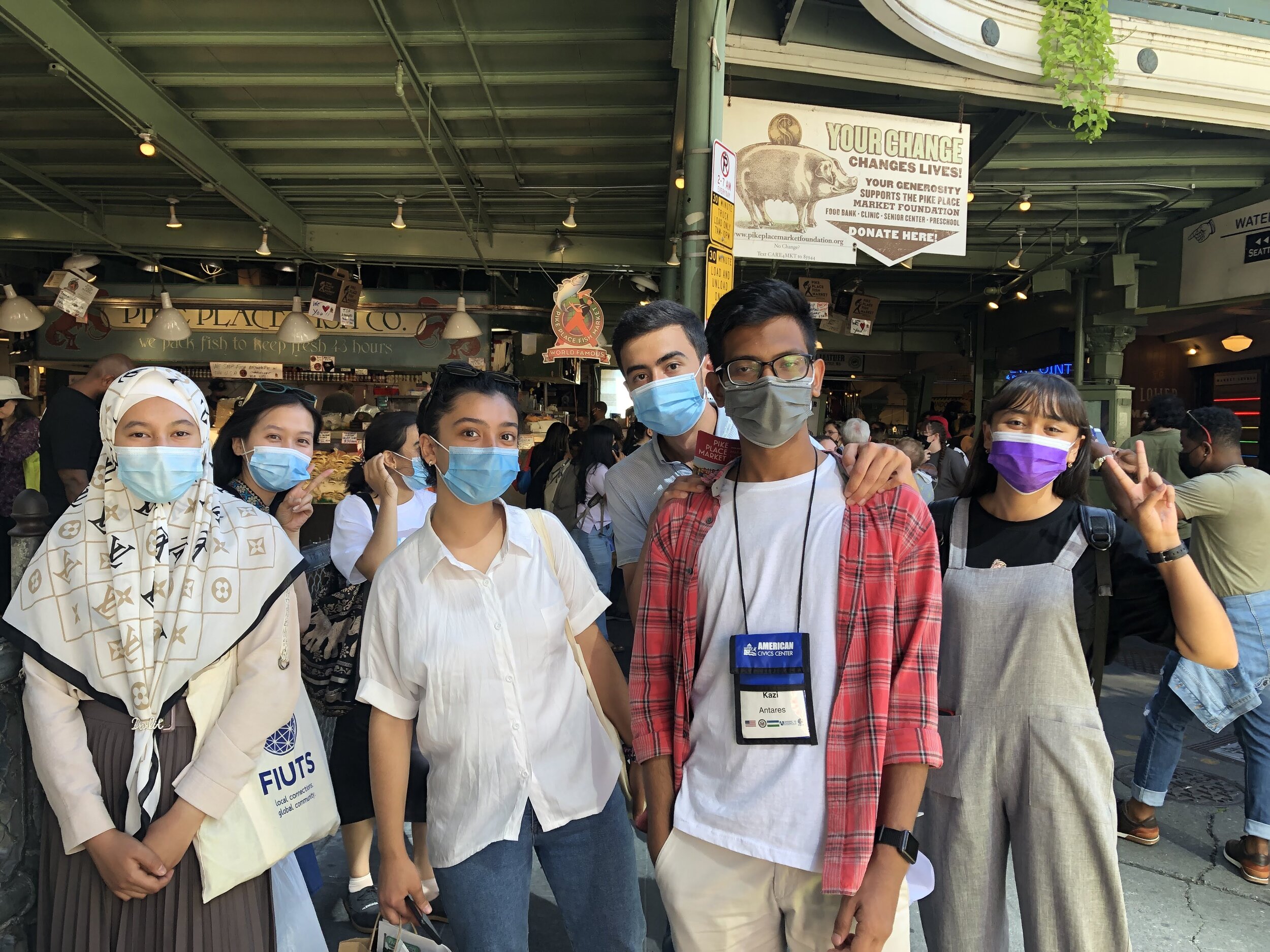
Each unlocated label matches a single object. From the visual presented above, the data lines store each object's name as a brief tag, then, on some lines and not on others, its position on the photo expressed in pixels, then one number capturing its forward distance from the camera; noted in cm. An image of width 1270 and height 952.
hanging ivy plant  591
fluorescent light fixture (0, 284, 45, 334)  903
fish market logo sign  704
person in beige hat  594
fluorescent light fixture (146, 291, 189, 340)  950
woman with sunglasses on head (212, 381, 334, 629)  284
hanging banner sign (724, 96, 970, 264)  507
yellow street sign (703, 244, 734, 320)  398
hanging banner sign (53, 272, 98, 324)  911
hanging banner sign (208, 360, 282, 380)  1138
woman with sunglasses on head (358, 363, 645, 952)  182
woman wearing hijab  184
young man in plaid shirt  150
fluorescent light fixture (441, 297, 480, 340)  1076
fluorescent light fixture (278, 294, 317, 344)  991
